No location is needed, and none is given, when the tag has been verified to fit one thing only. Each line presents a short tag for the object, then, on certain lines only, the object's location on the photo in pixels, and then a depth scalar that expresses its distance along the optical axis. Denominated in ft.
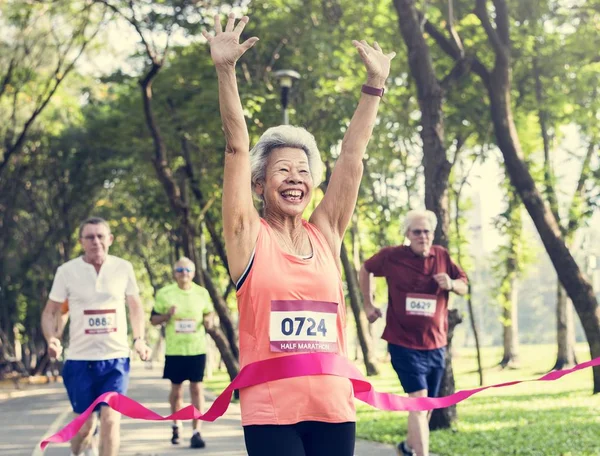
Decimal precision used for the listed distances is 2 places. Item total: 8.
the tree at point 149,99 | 62.75
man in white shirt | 26.09
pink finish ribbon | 11.62
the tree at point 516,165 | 47.44
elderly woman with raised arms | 11.57
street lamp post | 56.13
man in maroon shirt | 27.12
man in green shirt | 38.42
